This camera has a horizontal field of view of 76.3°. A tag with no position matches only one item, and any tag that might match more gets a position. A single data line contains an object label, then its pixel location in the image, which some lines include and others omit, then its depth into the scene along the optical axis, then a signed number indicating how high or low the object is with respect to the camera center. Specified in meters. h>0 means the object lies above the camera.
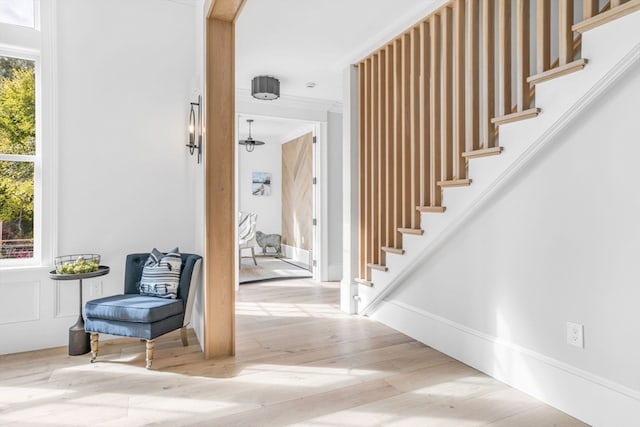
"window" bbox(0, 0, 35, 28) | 3.03 +1.49
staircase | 1.92 +0.64
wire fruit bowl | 2.86 -0.39
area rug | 6.05 -0.99
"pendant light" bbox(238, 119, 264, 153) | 6.86 +1.15
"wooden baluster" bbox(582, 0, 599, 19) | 1.94 +0.97
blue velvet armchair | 2.62 -0.68
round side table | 2.90 -0.90
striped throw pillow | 2.94 -0.49
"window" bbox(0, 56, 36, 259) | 3.07 +0.42
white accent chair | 7.20 -0.40
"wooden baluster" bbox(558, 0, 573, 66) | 2.04 +0.90
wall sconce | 3.28 +0.66
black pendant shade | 4.61 +1.41
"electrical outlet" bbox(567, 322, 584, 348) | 2.09 -0.65
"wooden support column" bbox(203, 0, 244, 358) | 2.80 +0.19
